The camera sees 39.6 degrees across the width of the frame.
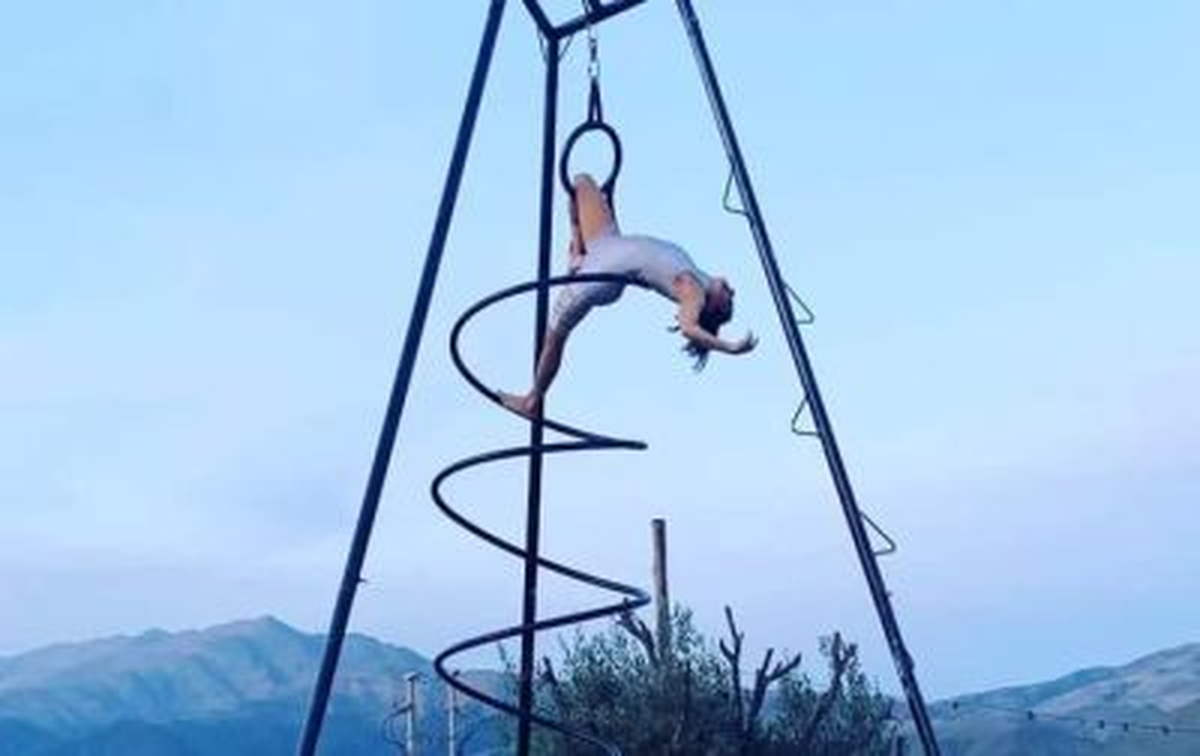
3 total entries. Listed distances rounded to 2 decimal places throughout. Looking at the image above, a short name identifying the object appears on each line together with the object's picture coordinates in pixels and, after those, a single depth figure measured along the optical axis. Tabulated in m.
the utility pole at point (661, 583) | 16.06
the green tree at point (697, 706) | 15.10
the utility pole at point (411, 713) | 27.03
